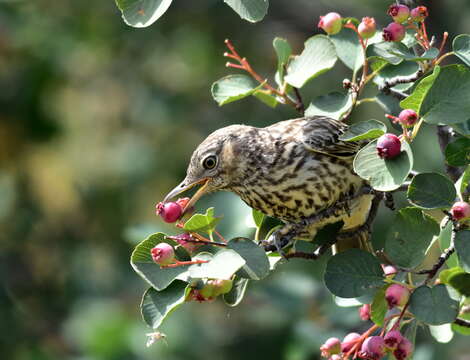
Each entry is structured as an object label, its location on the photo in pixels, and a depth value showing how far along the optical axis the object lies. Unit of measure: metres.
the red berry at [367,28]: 5.99
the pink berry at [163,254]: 5.18
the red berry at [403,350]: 5.37
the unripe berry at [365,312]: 6.27
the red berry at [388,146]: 5.24
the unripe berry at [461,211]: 5.11
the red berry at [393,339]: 5.33
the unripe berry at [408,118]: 5.32
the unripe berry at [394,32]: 5.59
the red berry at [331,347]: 5.75
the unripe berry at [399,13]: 5.55
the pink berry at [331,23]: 6.31
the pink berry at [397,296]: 5.31
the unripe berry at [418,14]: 5.57
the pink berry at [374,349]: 5.33
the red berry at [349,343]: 5.73
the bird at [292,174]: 6.95
